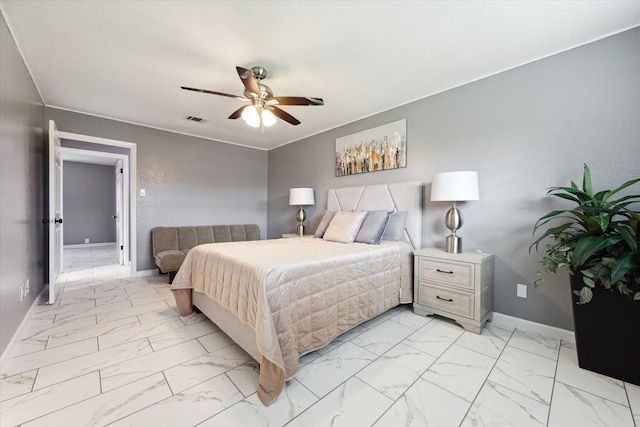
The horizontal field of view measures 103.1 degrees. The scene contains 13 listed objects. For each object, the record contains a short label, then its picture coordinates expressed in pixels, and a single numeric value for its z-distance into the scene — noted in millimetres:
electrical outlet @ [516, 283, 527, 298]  2301
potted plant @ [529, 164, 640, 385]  1528
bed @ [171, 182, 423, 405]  1503
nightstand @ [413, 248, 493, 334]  2219
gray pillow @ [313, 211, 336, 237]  3496
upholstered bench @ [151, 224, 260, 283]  3562
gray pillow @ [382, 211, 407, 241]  2973
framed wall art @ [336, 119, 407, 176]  3213
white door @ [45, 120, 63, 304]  2711
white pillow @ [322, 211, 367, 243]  2988
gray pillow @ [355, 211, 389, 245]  2838
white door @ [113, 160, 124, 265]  5014
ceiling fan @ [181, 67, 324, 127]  2208
